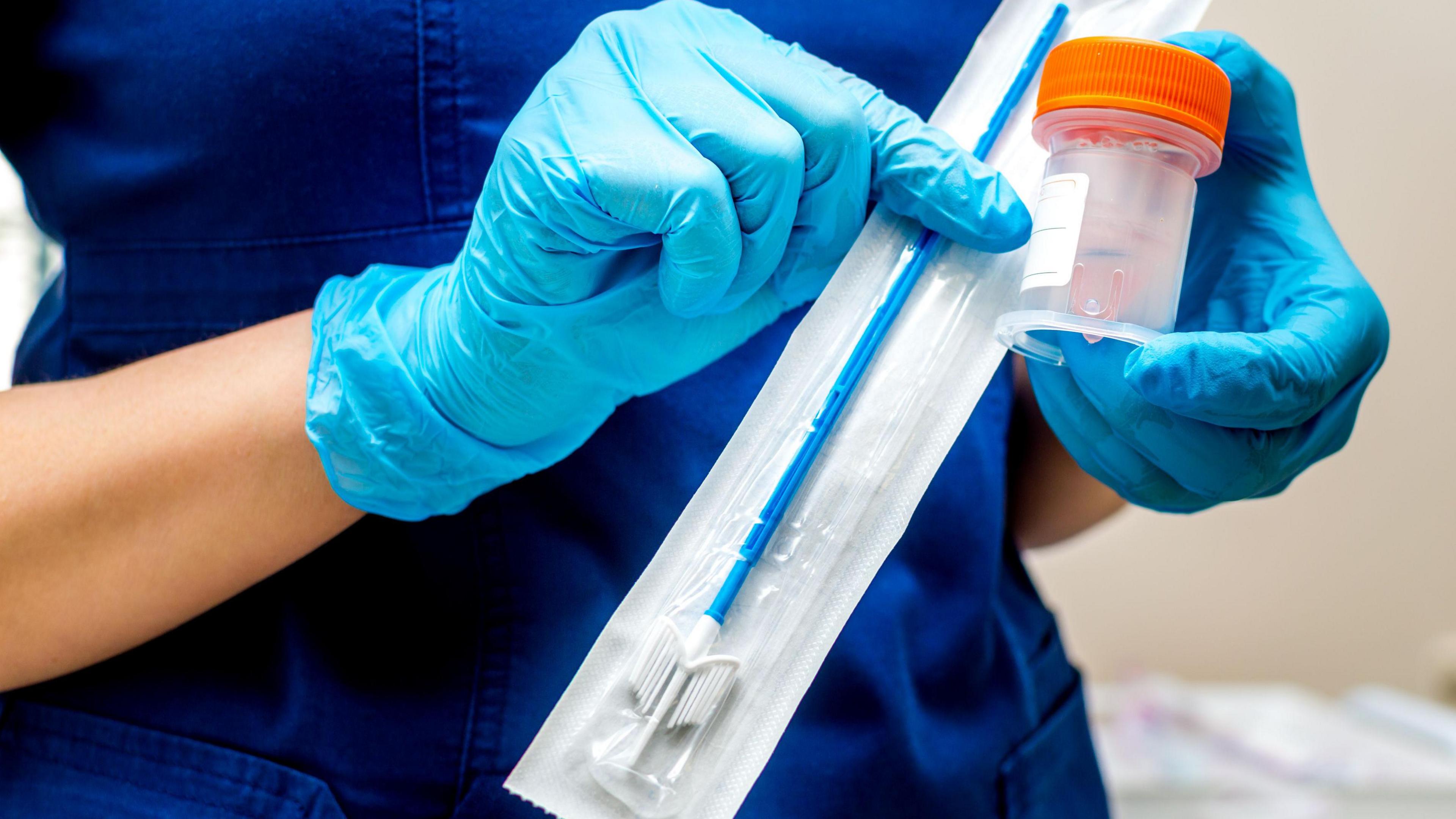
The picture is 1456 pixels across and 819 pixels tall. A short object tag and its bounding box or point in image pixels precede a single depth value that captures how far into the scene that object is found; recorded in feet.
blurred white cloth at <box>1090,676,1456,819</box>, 3.10
